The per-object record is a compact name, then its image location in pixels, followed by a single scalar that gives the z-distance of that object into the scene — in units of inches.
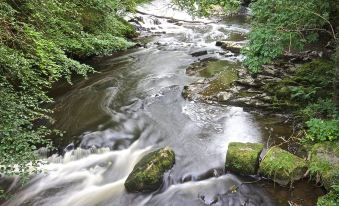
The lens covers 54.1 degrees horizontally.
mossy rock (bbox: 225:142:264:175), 257.0
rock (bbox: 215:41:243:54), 605.2
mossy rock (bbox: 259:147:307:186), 244.1
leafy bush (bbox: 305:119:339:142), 268.1
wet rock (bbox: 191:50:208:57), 602.9
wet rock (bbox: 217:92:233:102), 392.0
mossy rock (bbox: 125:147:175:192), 250.1
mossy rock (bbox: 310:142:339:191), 229.5
